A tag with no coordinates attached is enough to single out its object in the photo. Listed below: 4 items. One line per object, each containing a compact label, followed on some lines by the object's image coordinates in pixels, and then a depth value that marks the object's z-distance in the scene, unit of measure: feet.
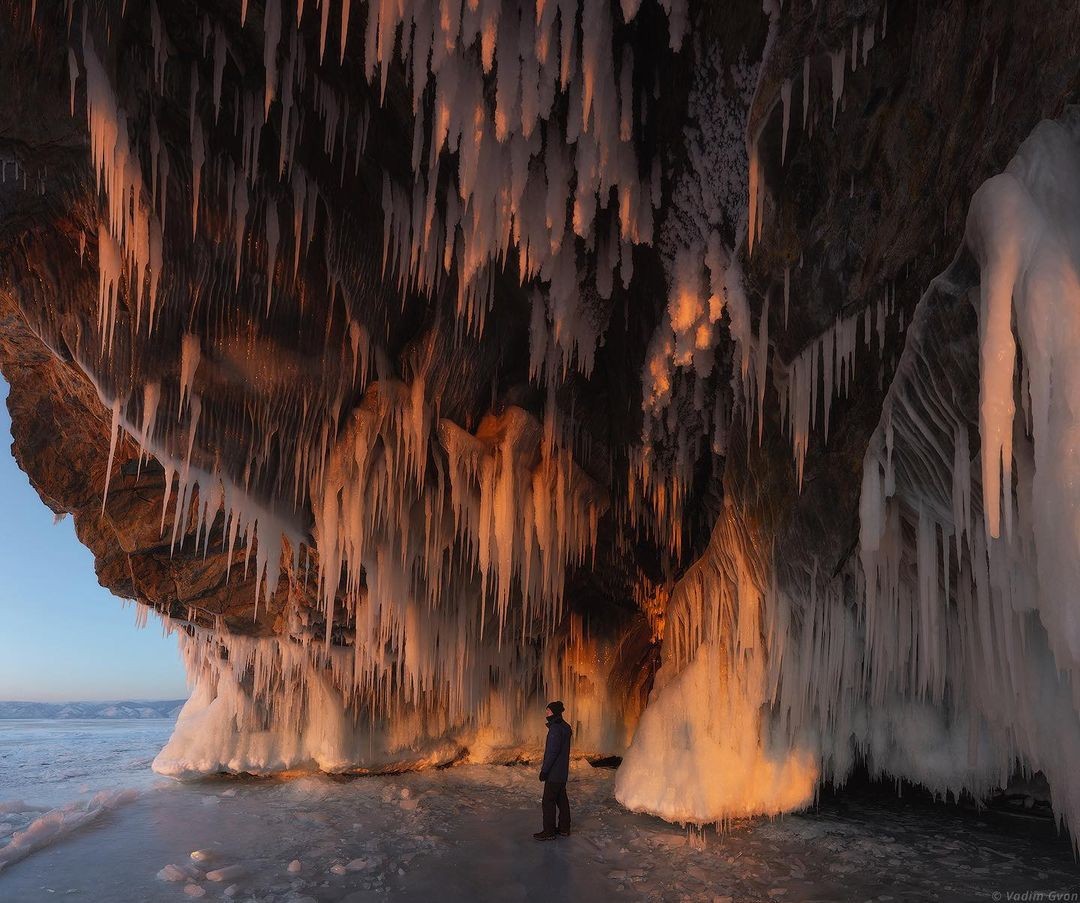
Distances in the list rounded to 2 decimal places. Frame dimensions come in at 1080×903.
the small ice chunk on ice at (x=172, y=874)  16.76
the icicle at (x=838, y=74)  11.25
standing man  21.18
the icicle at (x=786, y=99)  12.17
